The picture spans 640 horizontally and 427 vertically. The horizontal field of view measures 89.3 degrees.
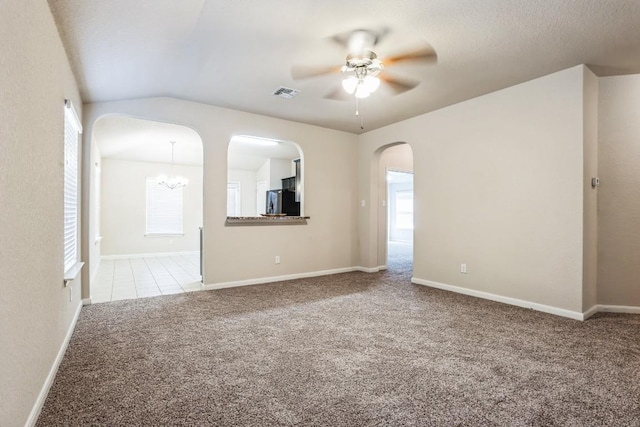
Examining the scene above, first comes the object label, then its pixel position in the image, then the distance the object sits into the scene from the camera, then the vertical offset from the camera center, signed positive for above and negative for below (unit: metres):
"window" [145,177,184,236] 8.18 +0.02
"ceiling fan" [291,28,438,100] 2.62 +1.39
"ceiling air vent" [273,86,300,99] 3.81 +1.43
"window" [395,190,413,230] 11.89 +0.07
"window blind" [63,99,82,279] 2.70 +0.20
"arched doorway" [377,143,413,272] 5.93 +0.16
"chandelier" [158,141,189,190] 7.69 +0.72
